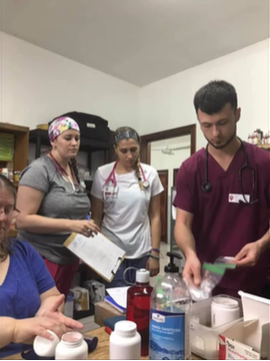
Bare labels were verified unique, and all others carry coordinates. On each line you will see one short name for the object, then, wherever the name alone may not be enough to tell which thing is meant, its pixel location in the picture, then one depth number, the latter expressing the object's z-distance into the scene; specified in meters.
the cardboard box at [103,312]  0.96
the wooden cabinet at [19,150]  2.47
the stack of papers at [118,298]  0.97
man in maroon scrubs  1.12
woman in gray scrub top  1.50
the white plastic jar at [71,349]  0.57
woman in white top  1.86
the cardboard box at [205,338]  0.70
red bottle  0.76
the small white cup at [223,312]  0.77
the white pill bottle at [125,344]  0.59
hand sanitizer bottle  0.65
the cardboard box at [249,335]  0.63
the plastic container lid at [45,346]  0.62
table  0.71
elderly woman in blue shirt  0.78
